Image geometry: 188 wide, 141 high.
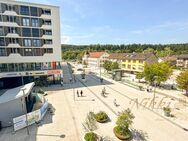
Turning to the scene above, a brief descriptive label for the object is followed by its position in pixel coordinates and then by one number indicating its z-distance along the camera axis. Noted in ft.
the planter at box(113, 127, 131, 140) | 49.65
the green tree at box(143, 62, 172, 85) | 116.02
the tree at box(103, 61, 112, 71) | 200.30
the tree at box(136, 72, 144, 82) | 138.44
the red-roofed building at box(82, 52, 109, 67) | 280.96
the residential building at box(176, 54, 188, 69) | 258.37
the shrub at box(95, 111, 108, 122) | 62.59
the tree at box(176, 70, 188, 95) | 95.61
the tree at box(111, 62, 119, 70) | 189.93
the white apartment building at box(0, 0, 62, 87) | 112.06
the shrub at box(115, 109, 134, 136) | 50.42
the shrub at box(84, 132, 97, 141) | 45.72
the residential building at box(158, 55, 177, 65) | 274.57
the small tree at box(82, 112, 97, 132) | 57.33
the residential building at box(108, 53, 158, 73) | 187.01
